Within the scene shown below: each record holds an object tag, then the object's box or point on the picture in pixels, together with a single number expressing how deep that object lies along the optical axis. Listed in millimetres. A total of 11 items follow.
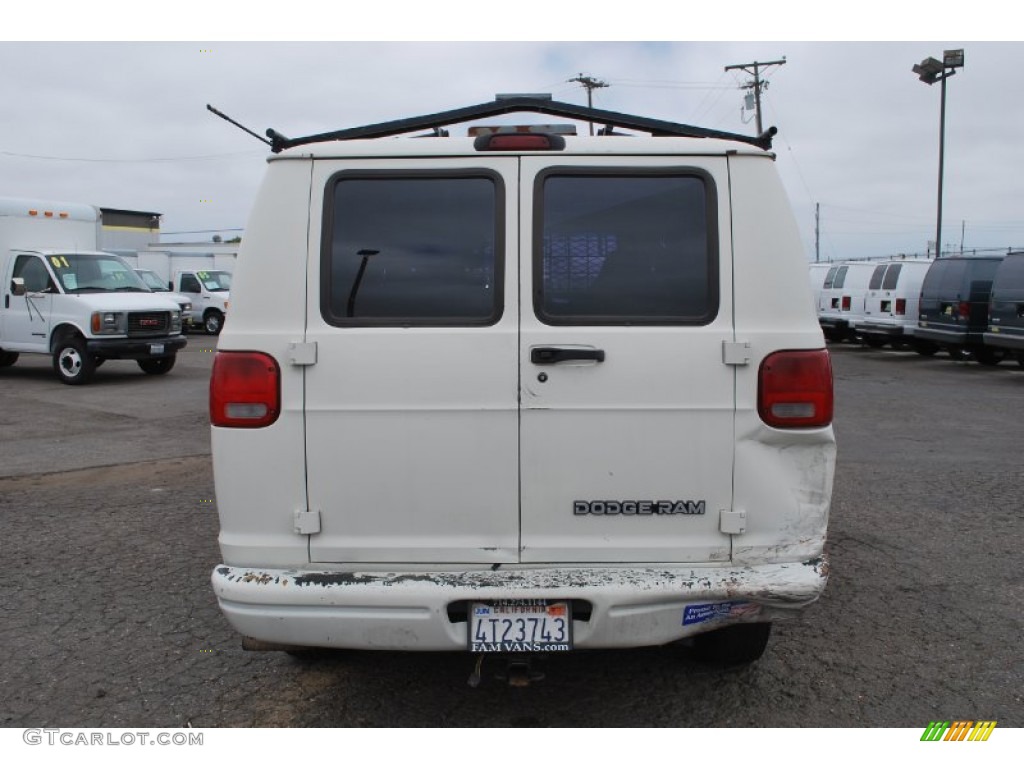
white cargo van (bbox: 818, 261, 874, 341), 21281
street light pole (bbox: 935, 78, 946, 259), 28016
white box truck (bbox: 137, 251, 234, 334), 26672
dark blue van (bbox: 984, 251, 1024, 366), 14948
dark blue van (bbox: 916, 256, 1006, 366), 16828
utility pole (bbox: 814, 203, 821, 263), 75925
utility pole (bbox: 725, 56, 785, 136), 39625
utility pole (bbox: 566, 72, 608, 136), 39666
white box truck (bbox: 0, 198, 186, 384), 14227
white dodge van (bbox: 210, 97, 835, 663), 3062
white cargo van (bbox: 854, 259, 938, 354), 19109
